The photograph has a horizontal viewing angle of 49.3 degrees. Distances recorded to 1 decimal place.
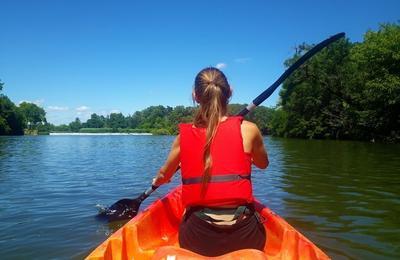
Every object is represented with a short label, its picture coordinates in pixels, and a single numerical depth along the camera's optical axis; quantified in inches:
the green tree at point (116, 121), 7190.0
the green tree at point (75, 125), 7485.2
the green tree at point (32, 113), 5334.6
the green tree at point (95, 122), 7409.0
